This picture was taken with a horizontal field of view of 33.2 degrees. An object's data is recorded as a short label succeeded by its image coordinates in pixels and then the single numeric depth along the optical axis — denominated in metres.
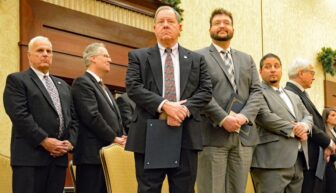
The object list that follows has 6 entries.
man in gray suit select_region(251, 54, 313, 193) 4.16
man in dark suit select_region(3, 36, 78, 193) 3.57
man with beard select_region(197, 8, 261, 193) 3.55
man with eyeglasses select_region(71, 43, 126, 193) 3.97
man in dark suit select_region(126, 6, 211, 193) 3.02
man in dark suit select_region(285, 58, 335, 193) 4.66
